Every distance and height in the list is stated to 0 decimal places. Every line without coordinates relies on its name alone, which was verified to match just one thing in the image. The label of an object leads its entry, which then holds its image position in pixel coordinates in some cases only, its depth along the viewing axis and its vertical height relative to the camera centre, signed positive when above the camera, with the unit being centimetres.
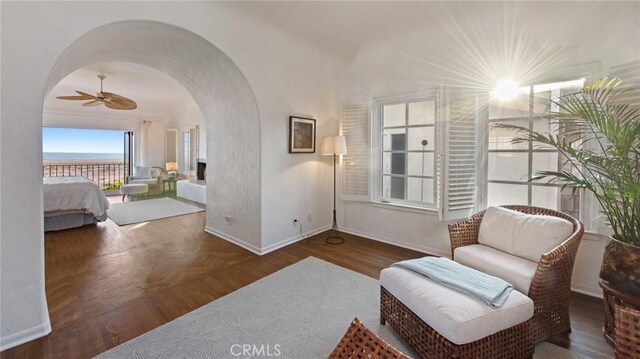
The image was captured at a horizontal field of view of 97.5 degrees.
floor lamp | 388 +34
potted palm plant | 176 -6
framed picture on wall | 377 +51
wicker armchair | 179 -77
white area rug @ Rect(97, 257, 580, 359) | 180 -113
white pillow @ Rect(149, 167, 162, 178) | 782 -9
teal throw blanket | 158 -66
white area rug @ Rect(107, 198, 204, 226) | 520 -84
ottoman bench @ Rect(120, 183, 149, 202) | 690 -48
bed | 437 -57
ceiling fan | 484 +124
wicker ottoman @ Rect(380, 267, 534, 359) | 145 -82
